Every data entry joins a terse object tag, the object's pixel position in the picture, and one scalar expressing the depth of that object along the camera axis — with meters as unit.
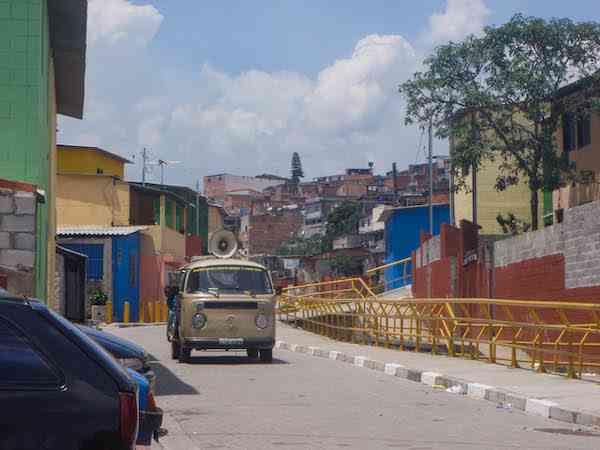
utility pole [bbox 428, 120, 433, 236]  55.35
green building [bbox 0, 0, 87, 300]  19.80
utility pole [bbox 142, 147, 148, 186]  76.50
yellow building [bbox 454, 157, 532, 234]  51.81
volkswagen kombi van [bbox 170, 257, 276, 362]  22.83
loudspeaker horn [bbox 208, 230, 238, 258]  27.72
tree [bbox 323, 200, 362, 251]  93.56
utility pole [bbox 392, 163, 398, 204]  81.23
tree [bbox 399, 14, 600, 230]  34.81
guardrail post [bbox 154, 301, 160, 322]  51.17
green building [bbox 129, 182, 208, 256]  68.44
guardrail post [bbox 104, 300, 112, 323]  45.00
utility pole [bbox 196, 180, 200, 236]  77.54
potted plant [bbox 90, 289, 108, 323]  30.93
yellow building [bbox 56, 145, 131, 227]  56.62
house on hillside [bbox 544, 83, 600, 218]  34.99
